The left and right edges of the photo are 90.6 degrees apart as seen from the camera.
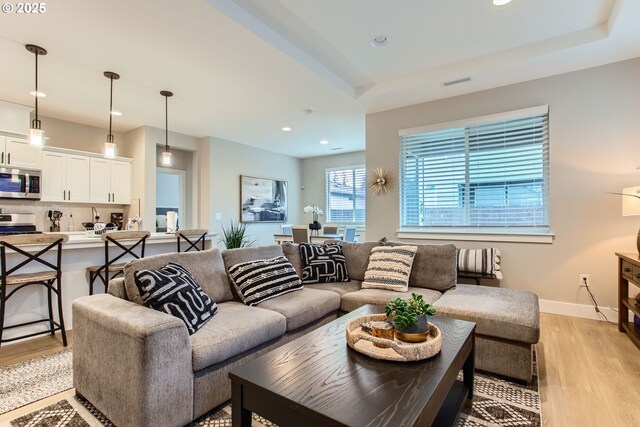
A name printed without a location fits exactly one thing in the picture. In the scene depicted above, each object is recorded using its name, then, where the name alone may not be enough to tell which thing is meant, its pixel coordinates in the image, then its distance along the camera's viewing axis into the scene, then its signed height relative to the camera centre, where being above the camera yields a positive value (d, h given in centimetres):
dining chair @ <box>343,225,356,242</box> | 590 -39
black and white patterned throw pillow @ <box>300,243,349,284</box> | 326 -54
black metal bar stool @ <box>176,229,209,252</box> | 368 -30
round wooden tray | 141 -62
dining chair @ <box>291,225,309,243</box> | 528 -36
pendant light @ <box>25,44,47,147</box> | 299 +77
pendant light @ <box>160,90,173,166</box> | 414 +79
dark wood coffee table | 108 -67
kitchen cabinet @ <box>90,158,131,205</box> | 531 +54
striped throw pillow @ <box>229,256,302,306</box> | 251 -56
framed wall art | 684 +31
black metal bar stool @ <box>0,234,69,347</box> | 244 -52
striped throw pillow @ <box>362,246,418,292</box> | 296 -54
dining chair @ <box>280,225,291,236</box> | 693 -38
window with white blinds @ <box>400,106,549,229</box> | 380 +54
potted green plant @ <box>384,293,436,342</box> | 150 -51
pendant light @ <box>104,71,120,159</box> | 356 +77
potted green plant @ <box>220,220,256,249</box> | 465 -38
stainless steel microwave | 430 +40
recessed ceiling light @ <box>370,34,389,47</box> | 316 +176
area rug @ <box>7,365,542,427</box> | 172 -114
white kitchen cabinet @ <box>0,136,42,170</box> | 429 +82
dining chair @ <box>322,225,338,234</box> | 637 -32
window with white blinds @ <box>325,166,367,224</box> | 773 +46
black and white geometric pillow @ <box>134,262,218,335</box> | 185 -51
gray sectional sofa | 154 -72
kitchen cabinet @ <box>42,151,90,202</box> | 476 +54
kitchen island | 274 -71
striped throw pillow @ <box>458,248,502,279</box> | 360 -55
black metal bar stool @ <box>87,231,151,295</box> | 304 -39
